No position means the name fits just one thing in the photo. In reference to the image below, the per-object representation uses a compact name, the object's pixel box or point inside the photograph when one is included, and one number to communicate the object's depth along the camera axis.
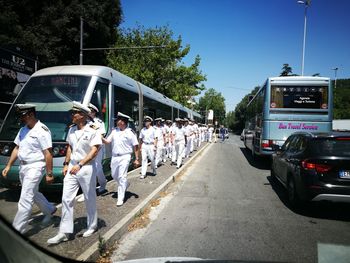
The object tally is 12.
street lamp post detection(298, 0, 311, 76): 33.09
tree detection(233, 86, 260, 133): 91.81
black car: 6.04
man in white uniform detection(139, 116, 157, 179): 10.21
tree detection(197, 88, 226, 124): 103.88
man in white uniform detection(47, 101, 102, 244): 4.59
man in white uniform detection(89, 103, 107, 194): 7.61
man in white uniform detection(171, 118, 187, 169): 12.61
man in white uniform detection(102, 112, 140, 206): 6.86
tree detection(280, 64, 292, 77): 65.38
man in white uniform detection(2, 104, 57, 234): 4.65
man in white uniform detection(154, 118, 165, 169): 12.81
